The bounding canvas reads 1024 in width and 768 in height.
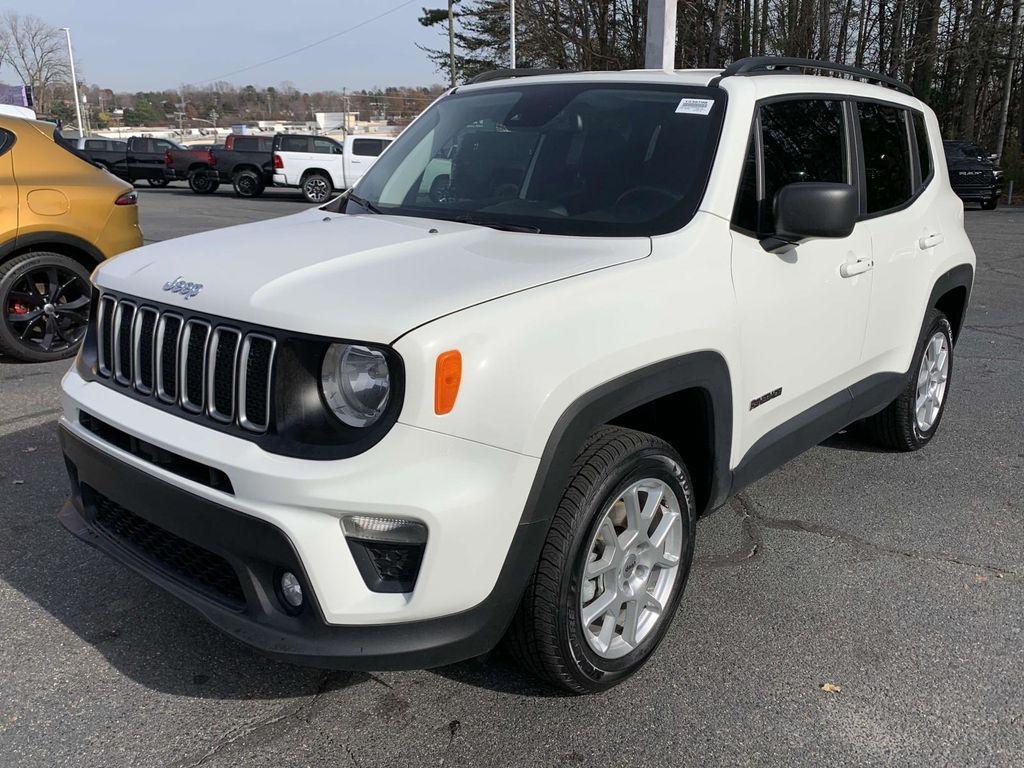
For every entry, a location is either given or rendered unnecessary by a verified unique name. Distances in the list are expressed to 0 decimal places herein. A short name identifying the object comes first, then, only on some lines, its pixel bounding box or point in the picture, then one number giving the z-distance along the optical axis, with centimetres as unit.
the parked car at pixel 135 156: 3022
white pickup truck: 2491
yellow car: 607
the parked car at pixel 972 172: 2147
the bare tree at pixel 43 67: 7031
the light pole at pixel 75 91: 6215
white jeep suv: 213
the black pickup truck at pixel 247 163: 2678
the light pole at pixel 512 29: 3175
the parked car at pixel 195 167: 2819
